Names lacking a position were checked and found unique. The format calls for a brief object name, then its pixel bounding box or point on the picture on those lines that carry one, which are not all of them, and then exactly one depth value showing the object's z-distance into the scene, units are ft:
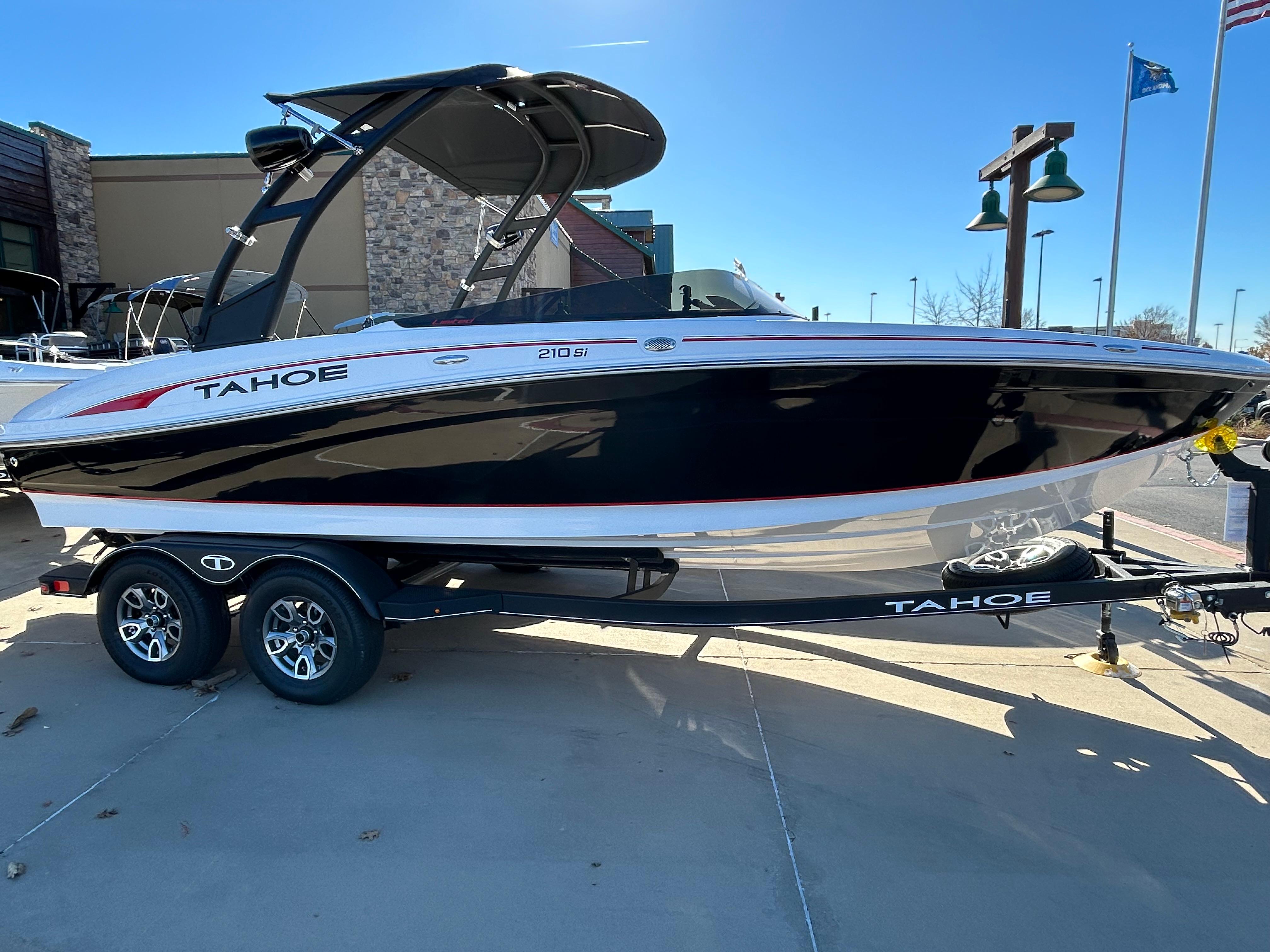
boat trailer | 10.16
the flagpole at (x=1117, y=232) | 44.78
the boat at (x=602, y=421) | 9.82
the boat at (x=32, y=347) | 19.90
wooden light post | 20.94
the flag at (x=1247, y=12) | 33.58
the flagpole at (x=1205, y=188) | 39.04
